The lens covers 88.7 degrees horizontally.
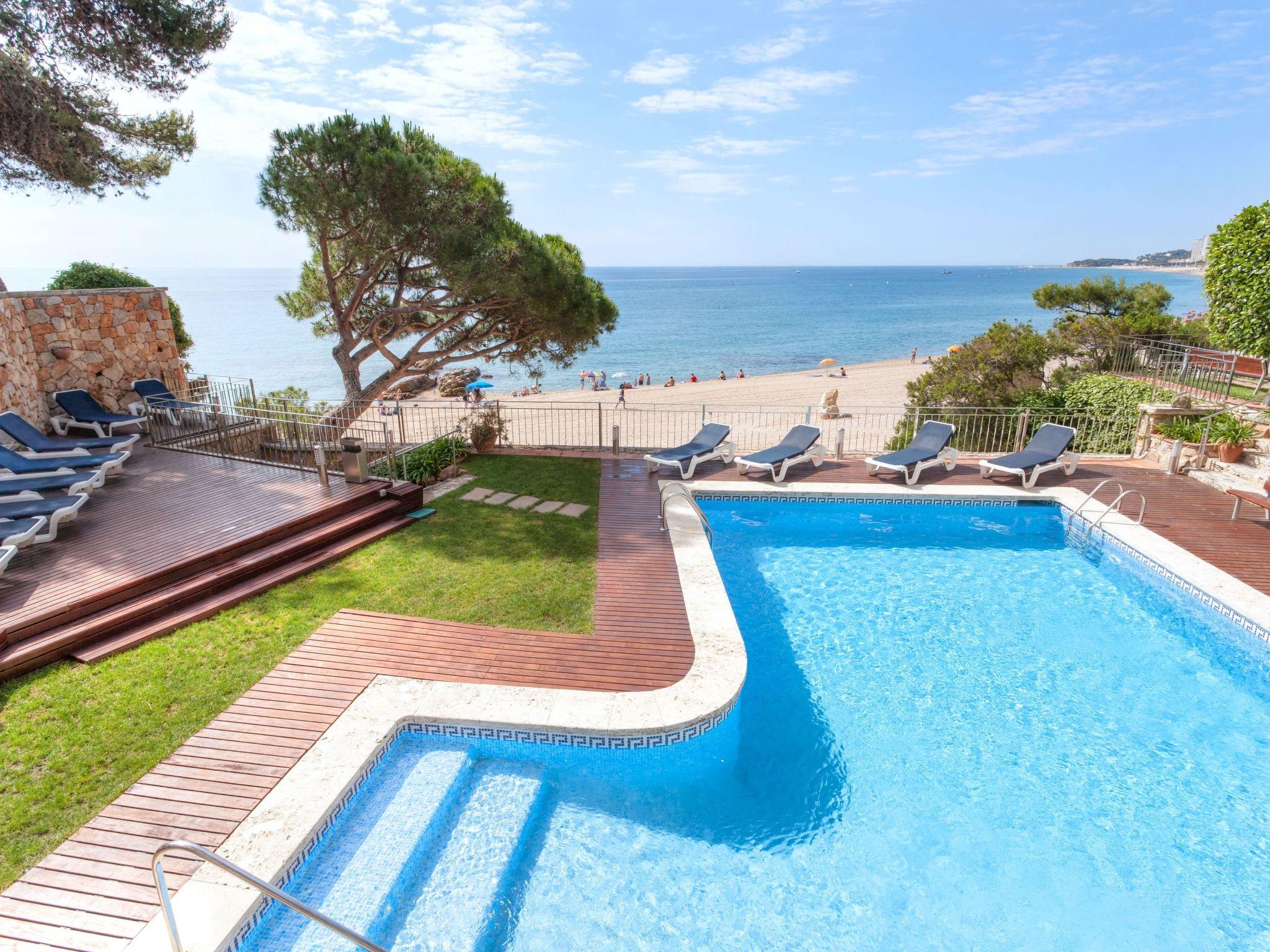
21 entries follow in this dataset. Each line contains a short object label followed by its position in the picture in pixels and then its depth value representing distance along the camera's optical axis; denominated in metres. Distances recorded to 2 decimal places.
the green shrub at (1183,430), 11.95
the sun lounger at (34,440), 9.42
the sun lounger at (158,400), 11.68
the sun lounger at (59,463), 8.50
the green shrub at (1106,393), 14.77
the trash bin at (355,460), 9.35
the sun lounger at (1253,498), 9.23
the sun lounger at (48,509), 7.28
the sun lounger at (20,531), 6.79
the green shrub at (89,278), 12.87
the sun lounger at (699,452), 11.76
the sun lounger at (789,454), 11.55
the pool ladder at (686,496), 8.45
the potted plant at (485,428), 12.98
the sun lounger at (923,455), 11.45
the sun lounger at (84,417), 10.99
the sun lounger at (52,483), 8.01
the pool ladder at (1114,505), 9.36
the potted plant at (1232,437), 11.28
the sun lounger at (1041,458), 11.23
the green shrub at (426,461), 10.85
